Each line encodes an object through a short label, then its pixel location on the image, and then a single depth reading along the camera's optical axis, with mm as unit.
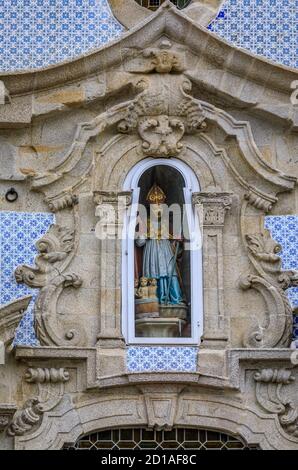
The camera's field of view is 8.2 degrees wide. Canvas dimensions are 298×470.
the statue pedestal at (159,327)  18172
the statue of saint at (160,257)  18312
